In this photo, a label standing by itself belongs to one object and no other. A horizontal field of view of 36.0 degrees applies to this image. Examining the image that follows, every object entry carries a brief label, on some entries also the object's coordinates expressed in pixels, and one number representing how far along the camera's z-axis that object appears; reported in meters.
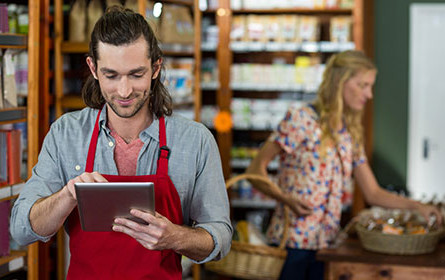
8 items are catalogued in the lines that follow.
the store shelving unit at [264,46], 6.21
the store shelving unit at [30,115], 2.87
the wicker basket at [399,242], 3.39
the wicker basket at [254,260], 3.38
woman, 3.58
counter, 3.33
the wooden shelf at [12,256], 2.82
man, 1.94
